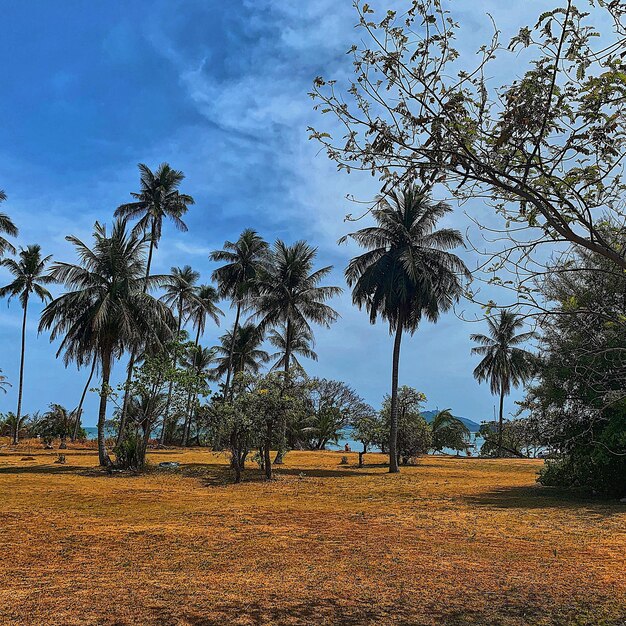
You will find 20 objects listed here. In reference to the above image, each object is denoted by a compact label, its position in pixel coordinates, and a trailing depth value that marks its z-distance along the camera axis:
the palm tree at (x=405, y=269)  24.67
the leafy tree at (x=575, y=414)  13.55
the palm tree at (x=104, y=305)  22.77
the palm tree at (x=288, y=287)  31.50
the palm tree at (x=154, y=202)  32.50
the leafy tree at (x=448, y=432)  39.97
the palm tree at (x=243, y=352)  47.56
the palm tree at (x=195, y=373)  21.37
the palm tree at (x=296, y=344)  40.90
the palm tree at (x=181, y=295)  44.52
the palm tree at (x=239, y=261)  37.34
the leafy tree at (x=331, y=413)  43.56
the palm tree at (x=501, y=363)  48.68
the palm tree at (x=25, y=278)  38.62
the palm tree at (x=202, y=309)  46.62
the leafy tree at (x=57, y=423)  37.97
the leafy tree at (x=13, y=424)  36.01
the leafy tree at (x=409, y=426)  29.33
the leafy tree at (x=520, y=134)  4.27
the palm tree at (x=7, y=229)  30.09
